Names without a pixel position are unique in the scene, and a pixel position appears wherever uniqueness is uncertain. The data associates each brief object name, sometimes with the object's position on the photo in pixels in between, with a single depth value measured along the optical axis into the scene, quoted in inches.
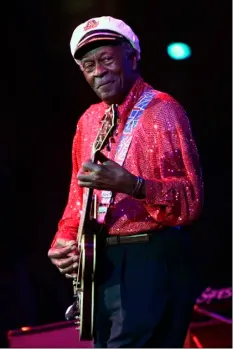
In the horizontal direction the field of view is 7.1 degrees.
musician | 257.0
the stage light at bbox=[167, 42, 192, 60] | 346.0
